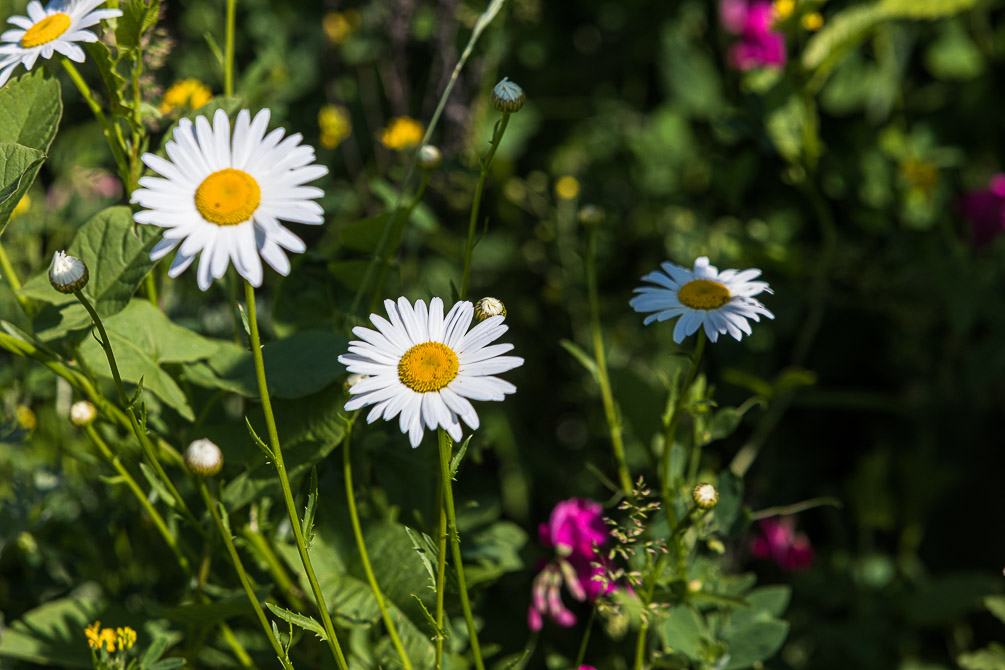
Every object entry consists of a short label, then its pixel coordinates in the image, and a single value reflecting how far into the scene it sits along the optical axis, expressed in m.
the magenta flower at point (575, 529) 0.77
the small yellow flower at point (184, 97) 0.82
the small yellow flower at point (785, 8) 0.86
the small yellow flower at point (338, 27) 1.07
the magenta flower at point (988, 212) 0.93
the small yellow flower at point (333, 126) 0.94
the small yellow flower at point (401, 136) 0.91
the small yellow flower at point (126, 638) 0.71
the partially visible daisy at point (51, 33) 0.70
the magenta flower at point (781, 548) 0.88
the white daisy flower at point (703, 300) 0.70
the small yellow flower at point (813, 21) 0.84
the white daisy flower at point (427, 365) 0.67
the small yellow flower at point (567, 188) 1.04
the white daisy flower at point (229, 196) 0.66
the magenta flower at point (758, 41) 1.01
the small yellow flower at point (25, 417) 0.82
